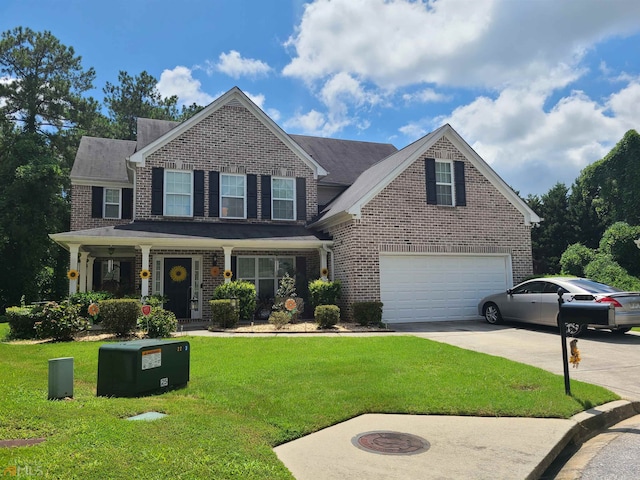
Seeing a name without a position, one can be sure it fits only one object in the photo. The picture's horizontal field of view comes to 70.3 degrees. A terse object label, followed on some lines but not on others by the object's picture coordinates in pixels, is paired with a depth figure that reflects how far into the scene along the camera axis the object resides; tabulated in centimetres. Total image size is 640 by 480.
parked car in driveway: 1061
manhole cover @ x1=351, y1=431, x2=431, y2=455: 439
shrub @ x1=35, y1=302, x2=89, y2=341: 1143
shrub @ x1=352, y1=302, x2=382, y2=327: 1380
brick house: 1520
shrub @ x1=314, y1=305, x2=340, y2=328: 1320
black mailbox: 650
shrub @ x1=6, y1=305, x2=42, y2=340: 1186
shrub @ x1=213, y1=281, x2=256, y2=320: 1459
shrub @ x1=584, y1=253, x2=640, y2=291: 1720
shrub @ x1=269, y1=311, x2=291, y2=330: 1324
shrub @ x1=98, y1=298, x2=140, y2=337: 1198
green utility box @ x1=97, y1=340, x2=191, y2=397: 596
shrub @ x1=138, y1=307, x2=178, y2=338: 1165
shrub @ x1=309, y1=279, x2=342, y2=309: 1474
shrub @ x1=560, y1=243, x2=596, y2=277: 2227
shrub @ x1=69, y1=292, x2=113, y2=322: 1317
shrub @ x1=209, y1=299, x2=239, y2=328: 1358
